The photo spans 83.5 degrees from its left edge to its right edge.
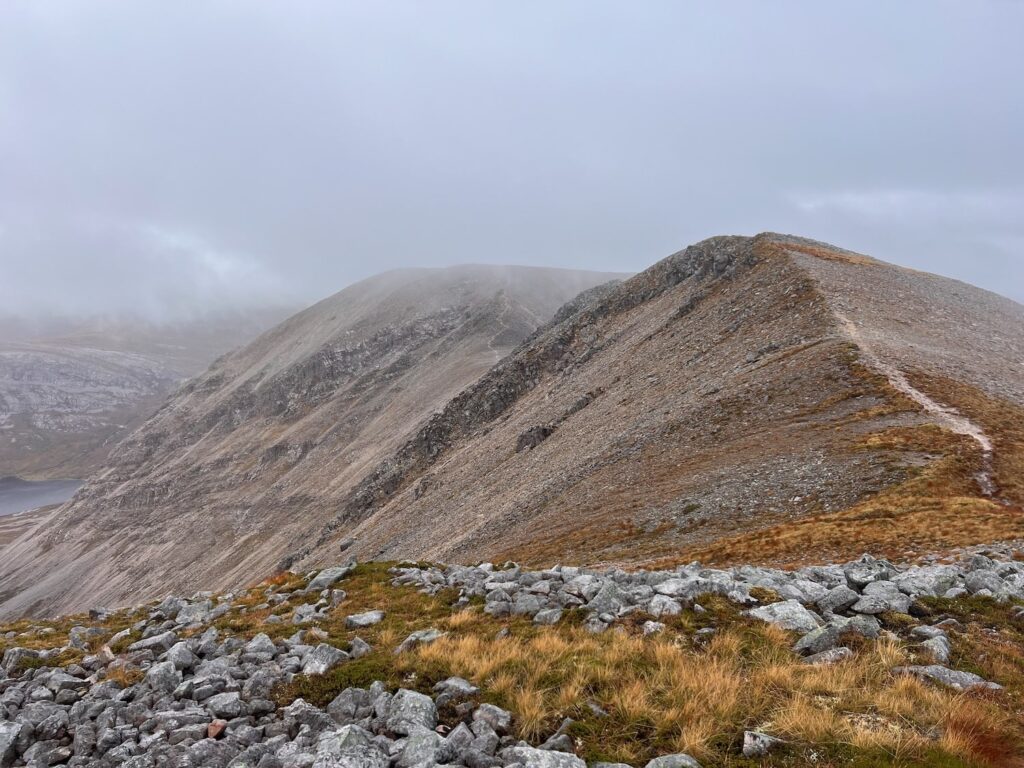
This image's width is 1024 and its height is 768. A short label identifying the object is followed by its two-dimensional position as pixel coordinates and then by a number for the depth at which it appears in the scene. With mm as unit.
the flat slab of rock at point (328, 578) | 15904
